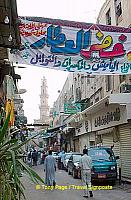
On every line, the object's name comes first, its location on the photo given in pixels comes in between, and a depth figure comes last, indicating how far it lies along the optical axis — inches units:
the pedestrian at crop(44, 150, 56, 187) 550.6
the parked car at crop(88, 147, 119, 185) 621.6
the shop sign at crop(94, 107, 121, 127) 778.8
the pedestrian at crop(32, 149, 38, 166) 1326.3
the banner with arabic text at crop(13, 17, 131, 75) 429.7
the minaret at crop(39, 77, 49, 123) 4869.6
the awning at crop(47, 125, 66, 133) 1755.7
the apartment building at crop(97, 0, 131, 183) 715.4
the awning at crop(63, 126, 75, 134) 1547.7
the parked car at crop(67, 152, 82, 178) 759.9
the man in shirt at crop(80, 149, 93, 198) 477.7
